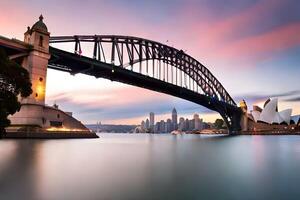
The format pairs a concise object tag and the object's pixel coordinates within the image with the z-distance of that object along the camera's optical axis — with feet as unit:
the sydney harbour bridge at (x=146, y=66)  176.60
